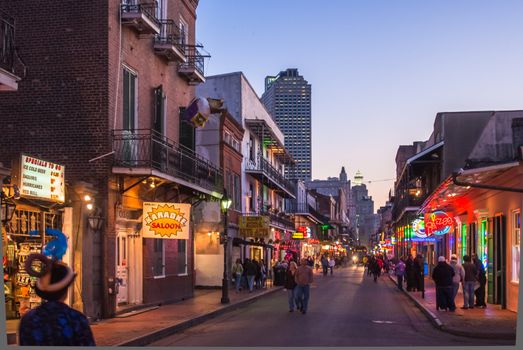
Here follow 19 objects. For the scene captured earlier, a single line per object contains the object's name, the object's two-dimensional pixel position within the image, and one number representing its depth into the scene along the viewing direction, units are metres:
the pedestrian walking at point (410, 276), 35.94
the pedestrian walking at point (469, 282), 23.09
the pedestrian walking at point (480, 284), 24.06
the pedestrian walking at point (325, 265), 63.95
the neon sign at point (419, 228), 36.31
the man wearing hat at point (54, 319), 6.16
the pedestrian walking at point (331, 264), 67.12
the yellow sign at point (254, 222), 38.28
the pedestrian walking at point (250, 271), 36.16
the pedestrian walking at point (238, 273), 35.31
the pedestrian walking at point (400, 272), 38.97
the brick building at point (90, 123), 19.83
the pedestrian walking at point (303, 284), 23.67
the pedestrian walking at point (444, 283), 22.58
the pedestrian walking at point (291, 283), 24.40
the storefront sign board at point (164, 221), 21.95
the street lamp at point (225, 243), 26.89
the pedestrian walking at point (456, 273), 23.62
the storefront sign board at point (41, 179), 16.00
